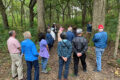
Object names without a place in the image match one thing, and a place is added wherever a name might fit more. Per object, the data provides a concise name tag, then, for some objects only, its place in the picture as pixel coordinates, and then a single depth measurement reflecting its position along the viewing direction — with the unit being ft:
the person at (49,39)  18.66
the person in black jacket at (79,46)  12.50
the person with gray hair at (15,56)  11.75
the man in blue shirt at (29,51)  10.69
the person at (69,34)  18.24
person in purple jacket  12.68
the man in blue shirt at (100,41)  13.51
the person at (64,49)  11.58
